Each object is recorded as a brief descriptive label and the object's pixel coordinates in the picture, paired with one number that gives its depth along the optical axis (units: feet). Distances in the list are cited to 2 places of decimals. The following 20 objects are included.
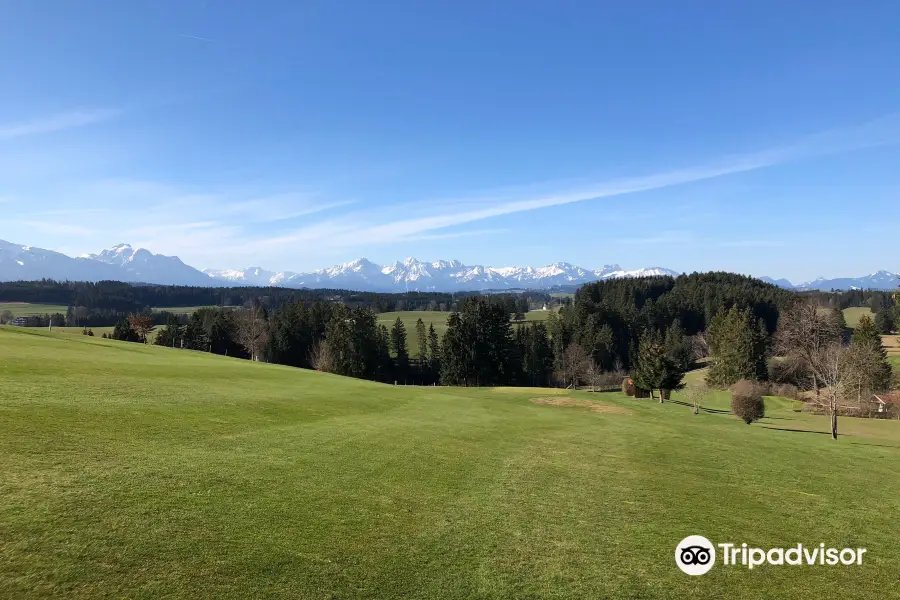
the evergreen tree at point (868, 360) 203.10
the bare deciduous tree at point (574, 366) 348.79
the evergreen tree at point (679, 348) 390.21
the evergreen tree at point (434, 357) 375.45
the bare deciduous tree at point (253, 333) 338.34
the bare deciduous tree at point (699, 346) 441.68
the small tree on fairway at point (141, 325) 350.56
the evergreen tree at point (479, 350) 317.01
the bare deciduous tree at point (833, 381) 106.22
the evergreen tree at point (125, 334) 329.03
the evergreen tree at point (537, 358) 364.79
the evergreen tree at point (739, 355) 304.91
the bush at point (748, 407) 139.95
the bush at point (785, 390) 250.10
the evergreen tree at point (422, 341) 409.65
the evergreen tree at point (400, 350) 388.98
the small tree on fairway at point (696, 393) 167.68
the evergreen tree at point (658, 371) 202.59
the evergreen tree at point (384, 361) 352.08
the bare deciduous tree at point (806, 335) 240.73
